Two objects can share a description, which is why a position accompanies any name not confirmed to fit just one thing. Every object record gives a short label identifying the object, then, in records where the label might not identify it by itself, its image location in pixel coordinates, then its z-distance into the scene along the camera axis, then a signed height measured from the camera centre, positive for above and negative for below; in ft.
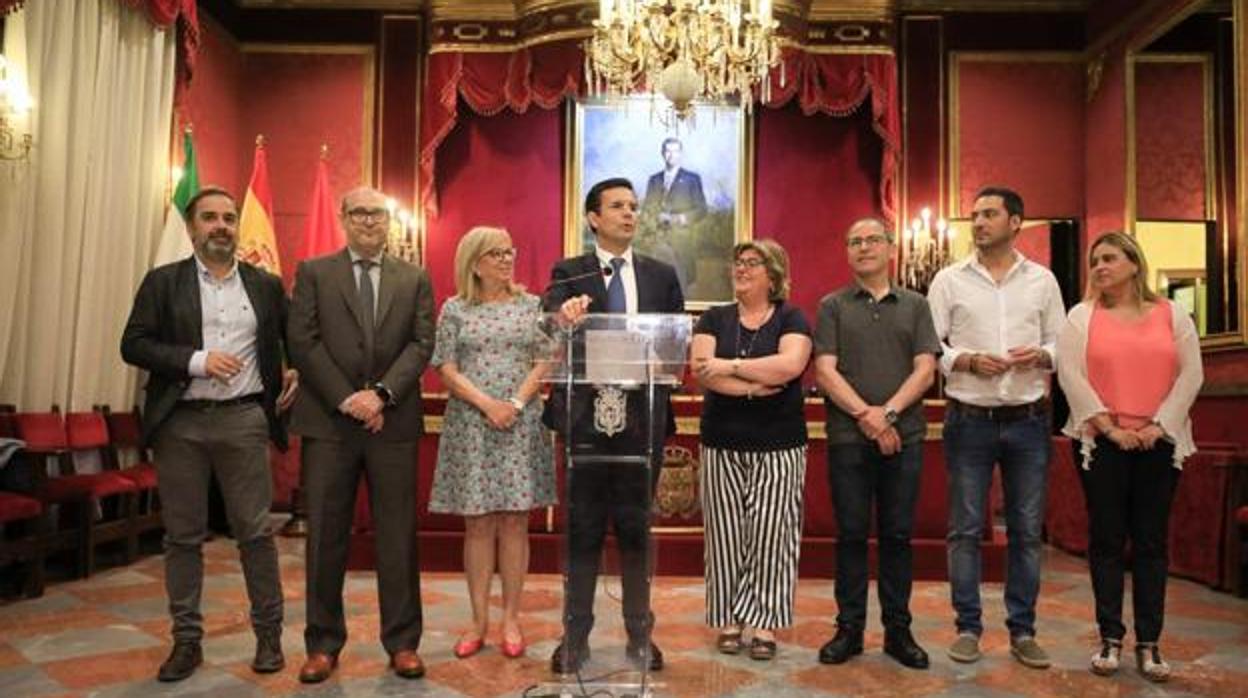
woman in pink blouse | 10.84 -0.36
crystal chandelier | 17.76 +5.98
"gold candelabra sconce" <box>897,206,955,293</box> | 23.54 +3.09
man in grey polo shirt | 11.11 -0.47
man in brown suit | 10.45 -0.38
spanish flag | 22.29 +3.39
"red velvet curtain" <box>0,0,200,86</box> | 19.90 +7.19
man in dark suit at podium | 9.20 -1.31
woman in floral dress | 11.15 -0.48
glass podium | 9.16 -1.10
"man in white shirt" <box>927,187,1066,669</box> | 11.32 -0.22
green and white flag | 20.33 +3.01
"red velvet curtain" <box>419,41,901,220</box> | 23.62 +6.93
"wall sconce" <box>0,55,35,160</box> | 15.55 +3.98
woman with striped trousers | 11.04 -0.73
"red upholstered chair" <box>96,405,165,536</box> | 18.28 -1.67
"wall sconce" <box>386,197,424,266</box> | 24.24 +3.49
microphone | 10.59 +1.10
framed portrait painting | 24.85 +5.05
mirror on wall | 19.01 +4.56
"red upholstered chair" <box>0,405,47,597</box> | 14.32 -2.38
